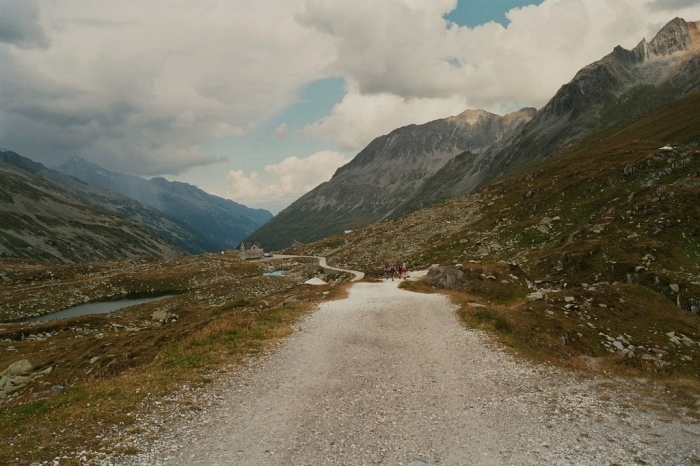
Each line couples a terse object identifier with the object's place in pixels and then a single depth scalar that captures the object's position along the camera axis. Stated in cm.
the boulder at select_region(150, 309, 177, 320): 5863
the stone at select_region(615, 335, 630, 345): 2870
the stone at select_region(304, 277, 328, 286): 5989
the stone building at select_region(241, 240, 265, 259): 16582
